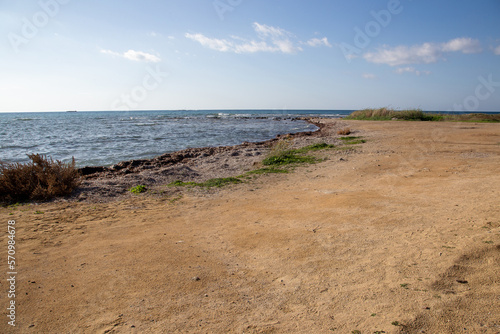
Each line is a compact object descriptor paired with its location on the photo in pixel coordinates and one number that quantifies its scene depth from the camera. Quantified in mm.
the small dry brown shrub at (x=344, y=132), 20828
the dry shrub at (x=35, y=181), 6969
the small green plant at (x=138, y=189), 7797
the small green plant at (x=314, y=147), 13852
